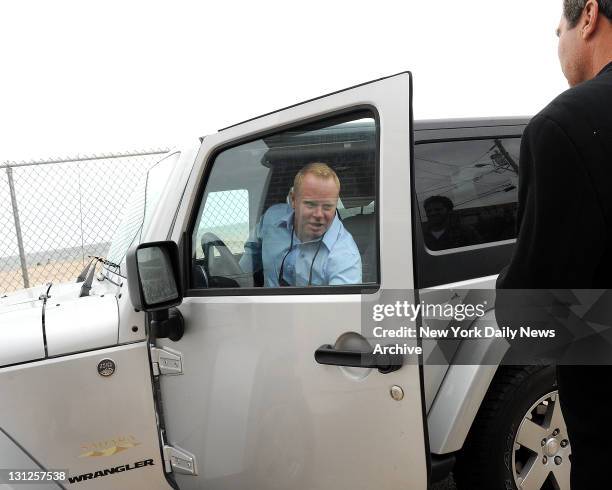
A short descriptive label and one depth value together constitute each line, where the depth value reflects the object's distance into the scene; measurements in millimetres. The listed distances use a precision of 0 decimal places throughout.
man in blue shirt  1927
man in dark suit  1069
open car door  1750
